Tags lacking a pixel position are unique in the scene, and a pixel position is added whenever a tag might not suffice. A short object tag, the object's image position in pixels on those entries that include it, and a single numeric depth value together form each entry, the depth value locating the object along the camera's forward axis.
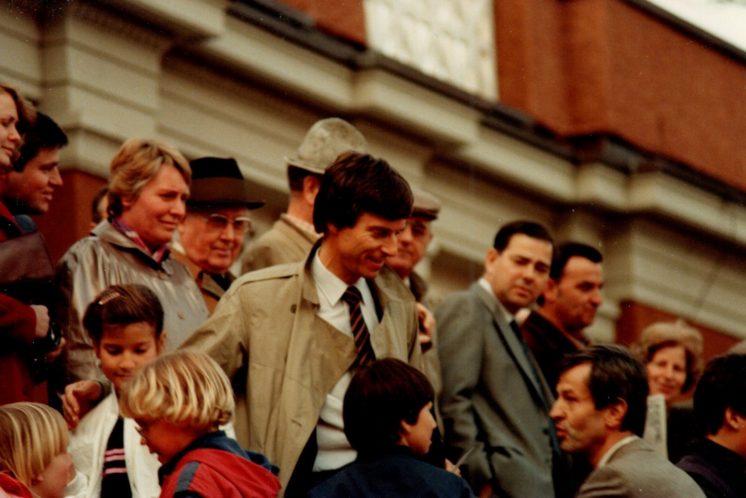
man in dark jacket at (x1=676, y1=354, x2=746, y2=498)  12.99
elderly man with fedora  14.40
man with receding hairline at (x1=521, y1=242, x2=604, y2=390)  16.06
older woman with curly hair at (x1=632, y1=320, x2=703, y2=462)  17.33
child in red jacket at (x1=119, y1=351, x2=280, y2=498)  10.67
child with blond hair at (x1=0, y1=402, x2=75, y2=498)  10.67
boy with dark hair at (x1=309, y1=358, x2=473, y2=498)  10.97
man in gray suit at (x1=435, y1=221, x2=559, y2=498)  14.45
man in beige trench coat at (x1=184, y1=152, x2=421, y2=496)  11.83
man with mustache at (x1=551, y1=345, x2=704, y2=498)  12.56
